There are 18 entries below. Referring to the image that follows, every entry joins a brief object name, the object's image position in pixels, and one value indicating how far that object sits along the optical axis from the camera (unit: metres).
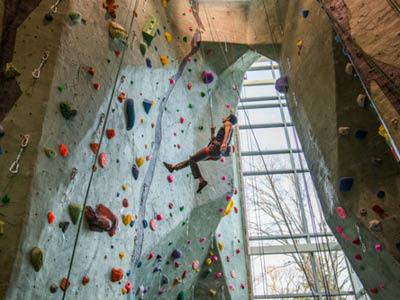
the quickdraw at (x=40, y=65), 2.94
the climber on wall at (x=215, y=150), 4.65
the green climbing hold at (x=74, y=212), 3.02
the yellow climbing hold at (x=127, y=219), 3.80
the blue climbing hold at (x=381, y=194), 3.68
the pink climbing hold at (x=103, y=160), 3.45
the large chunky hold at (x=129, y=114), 3.93
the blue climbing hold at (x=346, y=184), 3.98
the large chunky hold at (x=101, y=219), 3.29
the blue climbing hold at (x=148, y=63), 4.45
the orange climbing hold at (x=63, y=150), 2.96
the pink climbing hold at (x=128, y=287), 3.92
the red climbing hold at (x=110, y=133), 3.60
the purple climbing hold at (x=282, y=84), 5.21
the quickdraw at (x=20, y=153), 2.64
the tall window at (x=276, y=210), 8.21
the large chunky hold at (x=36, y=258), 2.60
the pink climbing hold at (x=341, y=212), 4.09
